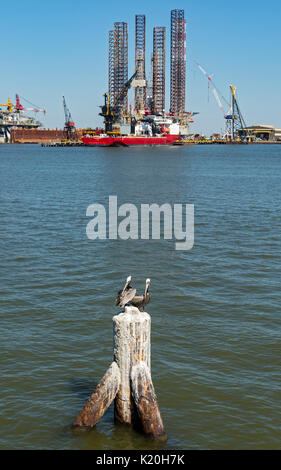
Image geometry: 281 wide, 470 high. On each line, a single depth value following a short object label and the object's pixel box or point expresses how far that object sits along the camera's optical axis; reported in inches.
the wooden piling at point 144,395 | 374.6
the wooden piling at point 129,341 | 364.5
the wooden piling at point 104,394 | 379.6
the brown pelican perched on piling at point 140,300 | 388.2
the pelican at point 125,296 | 381.7
